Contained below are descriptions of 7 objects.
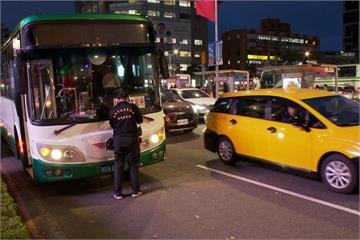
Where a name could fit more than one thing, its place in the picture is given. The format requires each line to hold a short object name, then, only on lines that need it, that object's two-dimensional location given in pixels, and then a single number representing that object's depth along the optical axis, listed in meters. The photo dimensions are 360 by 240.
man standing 6.64
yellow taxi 6.75
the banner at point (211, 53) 23.92
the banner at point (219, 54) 22.48
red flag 21.75
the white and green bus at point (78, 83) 6.70
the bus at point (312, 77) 22.78
